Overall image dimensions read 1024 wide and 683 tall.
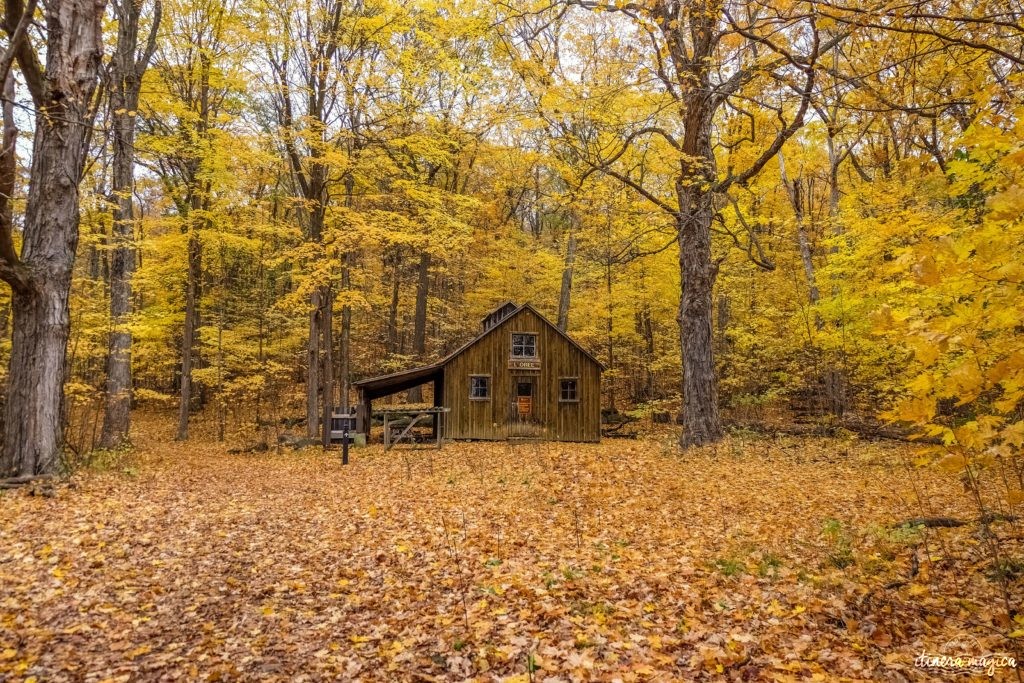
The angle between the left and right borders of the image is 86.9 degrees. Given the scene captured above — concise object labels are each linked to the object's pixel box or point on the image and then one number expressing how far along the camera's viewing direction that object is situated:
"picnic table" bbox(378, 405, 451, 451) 17.20
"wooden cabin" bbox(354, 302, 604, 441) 19.61
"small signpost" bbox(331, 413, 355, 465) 18.05
